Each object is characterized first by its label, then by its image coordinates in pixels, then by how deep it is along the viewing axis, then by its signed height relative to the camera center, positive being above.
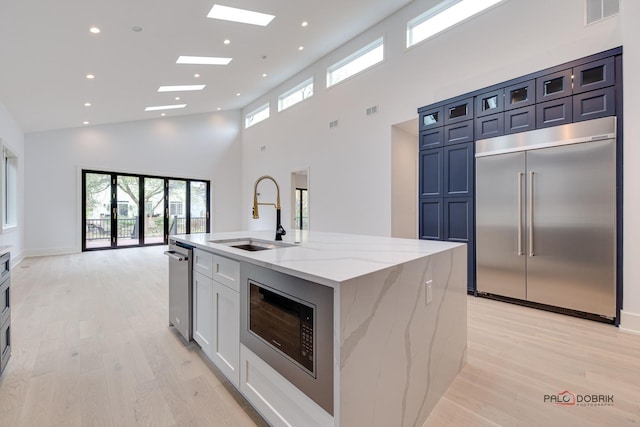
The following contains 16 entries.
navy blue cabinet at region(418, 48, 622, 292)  2.95 +1.11
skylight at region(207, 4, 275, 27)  4.00 +2.97
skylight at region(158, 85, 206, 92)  6.11 +2.75
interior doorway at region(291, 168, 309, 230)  8.12 +0.41
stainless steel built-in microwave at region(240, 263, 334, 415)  1.11 -0.52
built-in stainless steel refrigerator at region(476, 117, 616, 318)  2.88 -0.05
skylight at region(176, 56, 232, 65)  5.06 +2.83
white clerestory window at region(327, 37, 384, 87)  5.78 +3.25
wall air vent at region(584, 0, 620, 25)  3.09 +2.21
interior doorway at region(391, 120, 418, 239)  5.40 +0.55
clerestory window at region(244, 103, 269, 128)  9.31 +3.26
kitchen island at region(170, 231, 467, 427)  1.08 -0.55
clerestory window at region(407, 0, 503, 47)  4.38 +3.16
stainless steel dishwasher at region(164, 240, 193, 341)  2.39 -0.66
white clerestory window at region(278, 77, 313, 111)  7.55 +3.26
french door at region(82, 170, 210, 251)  7.86 +0.12
